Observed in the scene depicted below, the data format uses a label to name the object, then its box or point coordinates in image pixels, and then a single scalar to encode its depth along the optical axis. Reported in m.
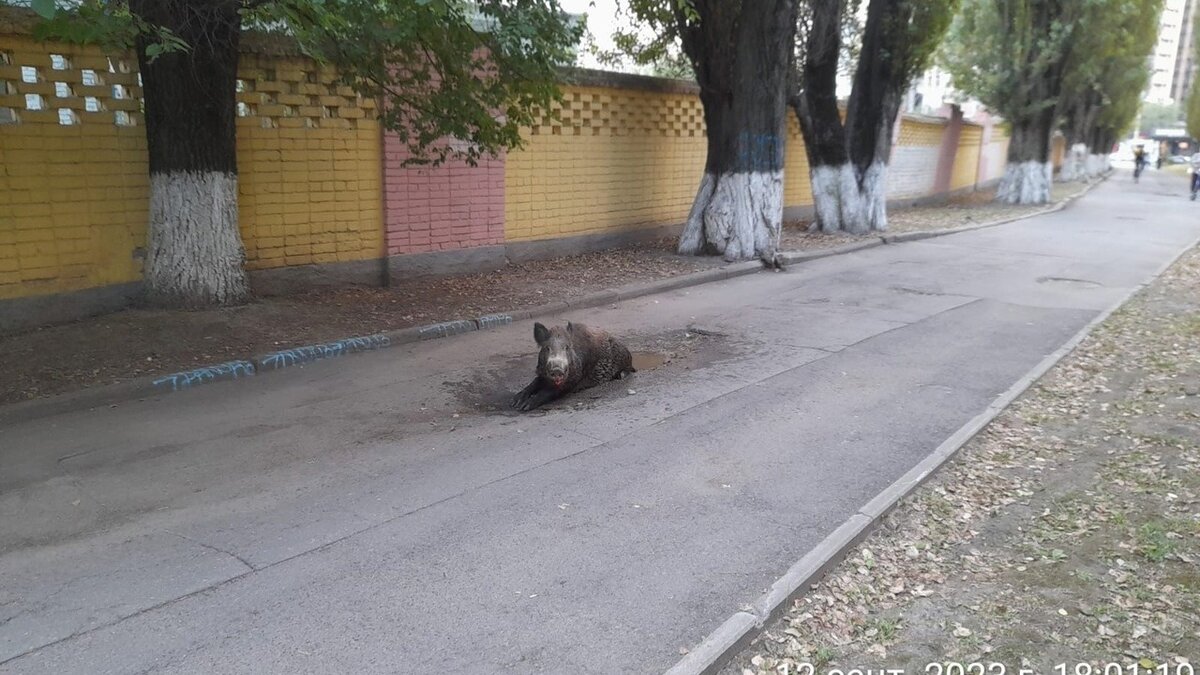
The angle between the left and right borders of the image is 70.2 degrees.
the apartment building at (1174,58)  119.38
